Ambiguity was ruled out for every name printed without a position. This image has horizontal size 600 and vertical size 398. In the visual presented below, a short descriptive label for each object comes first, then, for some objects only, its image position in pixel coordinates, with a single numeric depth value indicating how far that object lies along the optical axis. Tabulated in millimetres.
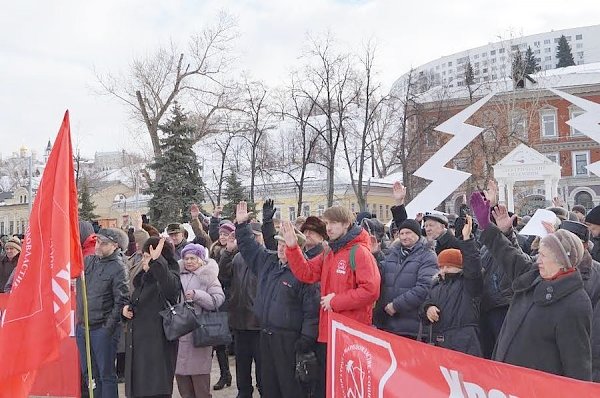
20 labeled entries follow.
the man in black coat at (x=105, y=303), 6346
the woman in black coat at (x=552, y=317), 3805
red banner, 2922
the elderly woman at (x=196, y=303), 6449
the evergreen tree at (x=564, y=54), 91012
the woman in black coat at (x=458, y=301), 5156
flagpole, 5123
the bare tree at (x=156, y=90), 34875
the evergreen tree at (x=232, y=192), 34188
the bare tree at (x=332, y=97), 34481
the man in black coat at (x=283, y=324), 5828
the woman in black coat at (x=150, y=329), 6055
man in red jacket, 5223
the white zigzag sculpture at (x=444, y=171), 7277
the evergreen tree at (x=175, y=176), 26188
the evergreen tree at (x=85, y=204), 37969
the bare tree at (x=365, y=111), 34281
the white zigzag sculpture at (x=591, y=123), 7520
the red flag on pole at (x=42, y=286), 4652
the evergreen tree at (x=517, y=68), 34125
